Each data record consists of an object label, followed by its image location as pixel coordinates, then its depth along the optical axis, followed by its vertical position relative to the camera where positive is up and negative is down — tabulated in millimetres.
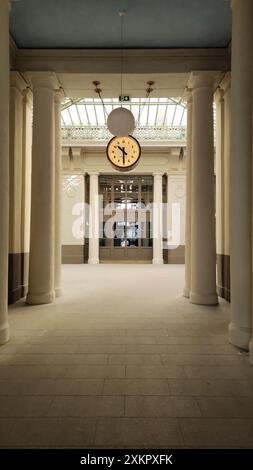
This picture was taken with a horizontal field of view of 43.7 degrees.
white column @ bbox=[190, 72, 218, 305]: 6531 +764
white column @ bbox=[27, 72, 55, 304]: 6535 +642
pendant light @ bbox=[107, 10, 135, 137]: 6926 +2404
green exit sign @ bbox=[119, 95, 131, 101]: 7775 +3307
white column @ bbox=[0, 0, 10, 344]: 3961 +959
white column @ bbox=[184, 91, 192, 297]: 7176 +573
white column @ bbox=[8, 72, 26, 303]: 6793 +972
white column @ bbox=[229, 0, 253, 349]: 3887 +785
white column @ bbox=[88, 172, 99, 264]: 16078 +459
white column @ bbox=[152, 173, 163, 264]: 16141 +565
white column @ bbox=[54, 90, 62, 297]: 7355 +850
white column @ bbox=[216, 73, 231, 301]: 6957 +1015
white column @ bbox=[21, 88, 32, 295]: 7391 +1211
